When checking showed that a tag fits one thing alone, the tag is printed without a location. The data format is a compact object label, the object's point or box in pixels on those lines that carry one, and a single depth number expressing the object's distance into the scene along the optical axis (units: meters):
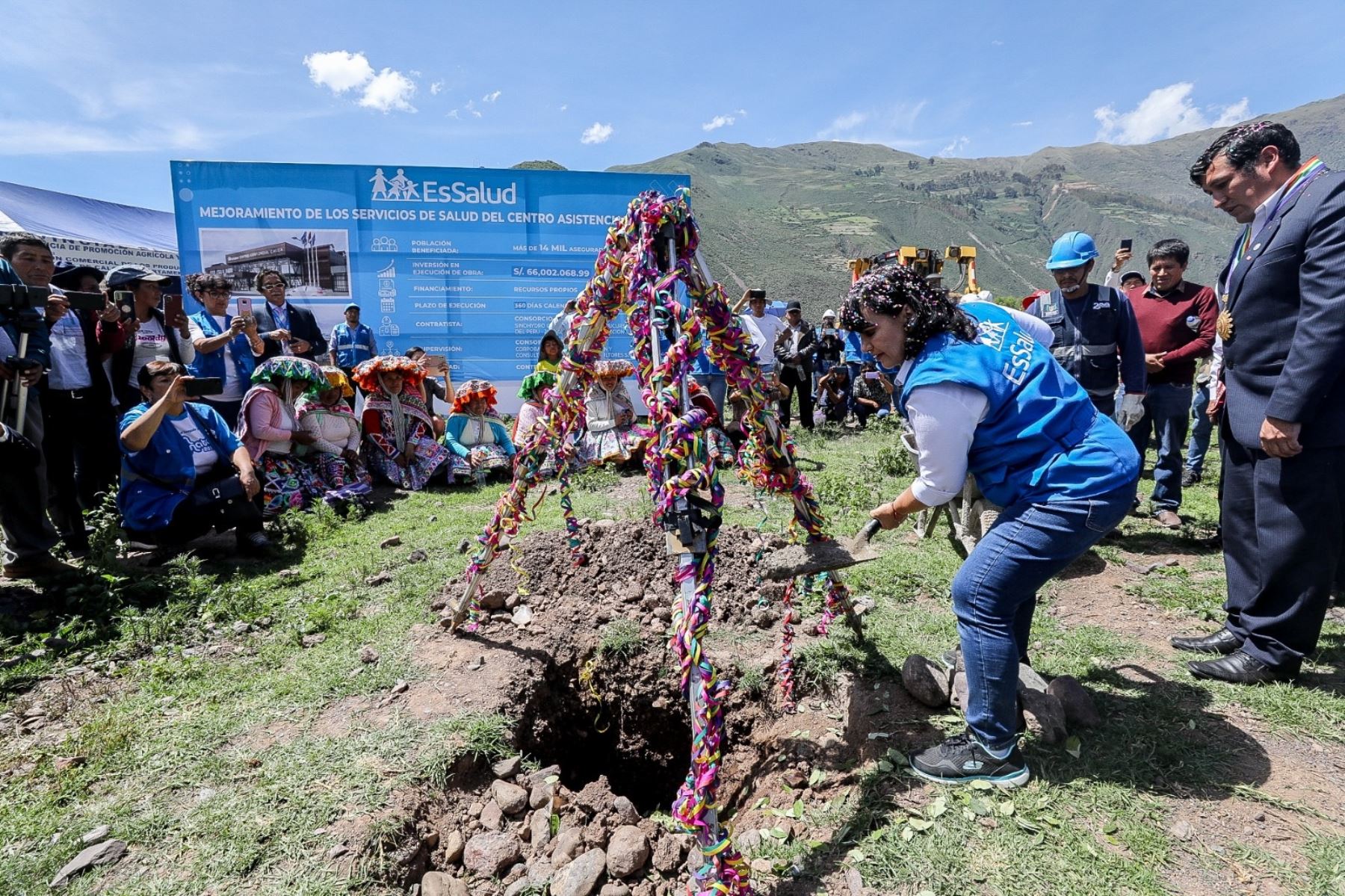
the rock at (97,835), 2.24
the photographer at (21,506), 3.87
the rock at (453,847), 2.32
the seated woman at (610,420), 7.38
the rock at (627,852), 2.24
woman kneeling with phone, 4.38
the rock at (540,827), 2.43
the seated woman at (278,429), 5.61
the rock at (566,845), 2.30
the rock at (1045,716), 2.52
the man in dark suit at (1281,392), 2.60
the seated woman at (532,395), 6.79
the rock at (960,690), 2.73
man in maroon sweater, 5.08
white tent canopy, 11.70
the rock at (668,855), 2.34
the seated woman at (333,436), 6.11
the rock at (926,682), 2.78
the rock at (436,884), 2.14
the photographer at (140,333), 5.12
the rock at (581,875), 2.14
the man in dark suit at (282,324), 6.62
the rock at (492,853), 2.30
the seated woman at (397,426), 6.88
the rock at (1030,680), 2.70
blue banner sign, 8.20
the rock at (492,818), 2.46
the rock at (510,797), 2.55
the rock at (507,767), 2.68
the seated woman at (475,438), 7.11
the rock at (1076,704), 2.64
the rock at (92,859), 2.10
